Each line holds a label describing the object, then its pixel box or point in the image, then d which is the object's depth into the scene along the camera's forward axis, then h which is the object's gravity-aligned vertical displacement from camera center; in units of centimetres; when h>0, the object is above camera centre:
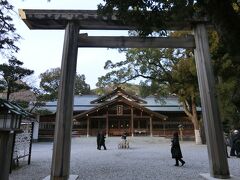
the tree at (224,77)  842 +260
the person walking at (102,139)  1297 -85
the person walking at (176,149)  703 -90
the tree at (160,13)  313 +233
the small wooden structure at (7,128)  298 +0
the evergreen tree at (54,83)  1835 +832
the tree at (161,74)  1423 +468
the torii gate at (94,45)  463 +197
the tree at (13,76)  1213 +376
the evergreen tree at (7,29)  678 +418
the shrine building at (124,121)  2202 +82
